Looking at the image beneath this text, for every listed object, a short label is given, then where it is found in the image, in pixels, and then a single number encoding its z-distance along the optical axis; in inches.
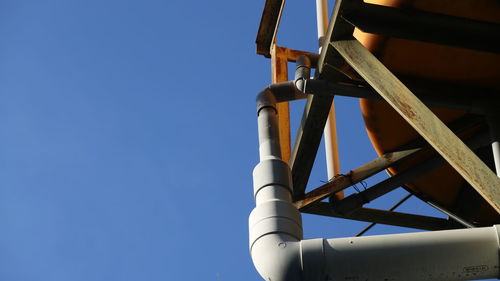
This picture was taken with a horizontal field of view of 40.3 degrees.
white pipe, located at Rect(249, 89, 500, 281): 164.2
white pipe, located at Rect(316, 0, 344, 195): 257.6
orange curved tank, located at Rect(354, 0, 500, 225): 199.2
